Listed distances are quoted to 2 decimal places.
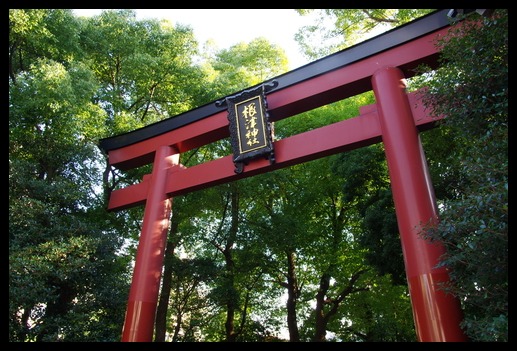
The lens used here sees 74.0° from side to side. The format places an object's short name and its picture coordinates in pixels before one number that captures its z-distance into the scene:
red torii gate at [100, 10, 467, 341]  3.87
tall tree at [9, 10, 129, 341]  6.46
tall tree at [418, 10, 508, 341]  2.50
